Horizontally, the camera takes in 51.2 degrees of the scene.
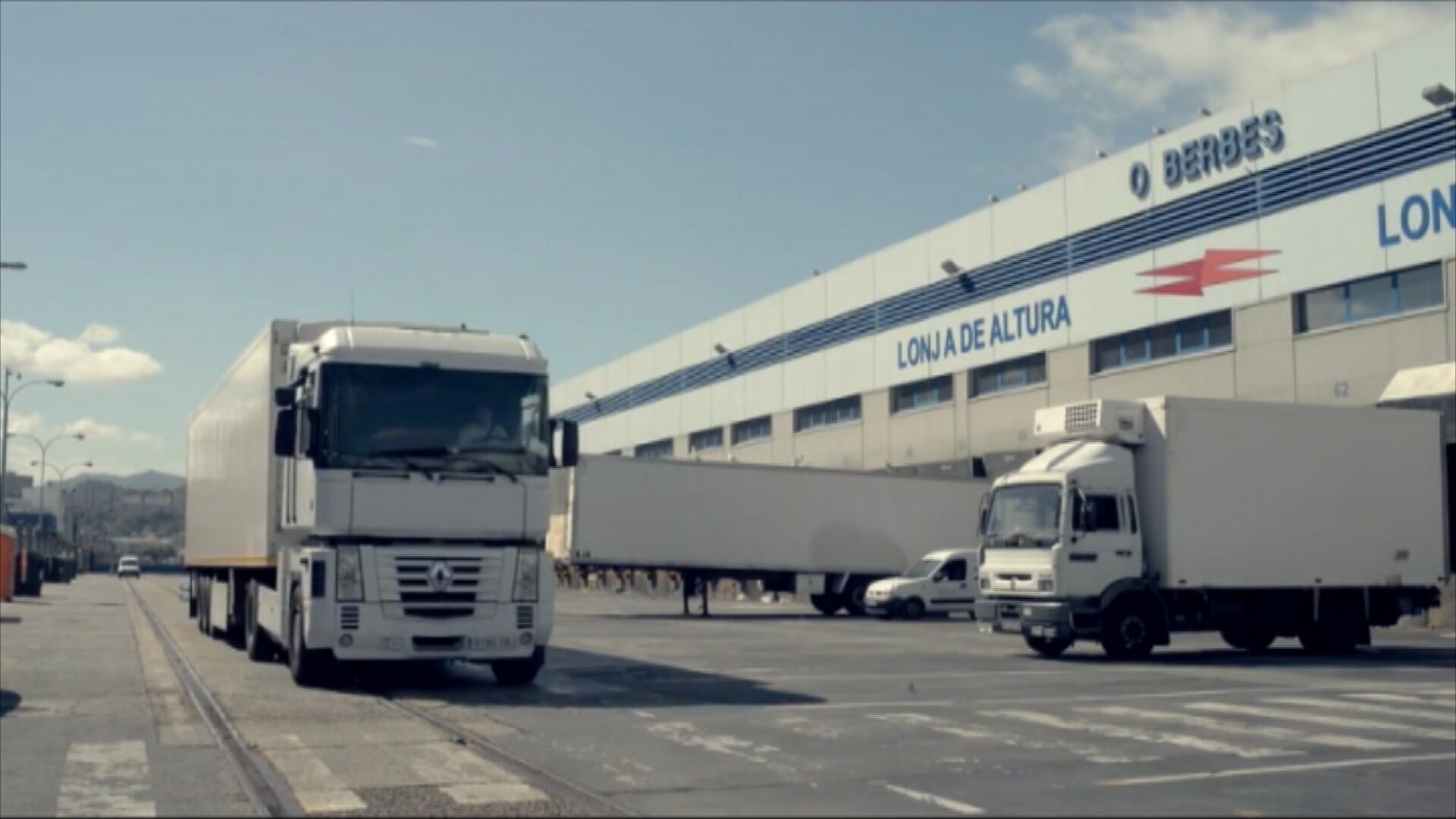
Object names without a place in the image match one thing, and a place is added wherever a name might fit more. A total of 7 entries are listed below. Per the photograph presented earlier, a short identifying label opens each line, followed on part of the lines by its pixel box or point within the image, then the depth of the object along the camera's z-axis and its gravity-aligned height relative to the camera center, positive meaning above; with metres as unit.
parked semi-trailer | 38.72 +1.05
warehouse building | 33.31 +7.58
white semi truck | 16.03 +0.71
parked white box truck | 22.94 +0.45
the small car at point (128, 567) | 106.69 -0.04
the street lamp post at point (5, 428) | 67.25 +6.16
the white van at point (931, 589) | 38.56 -0.72
